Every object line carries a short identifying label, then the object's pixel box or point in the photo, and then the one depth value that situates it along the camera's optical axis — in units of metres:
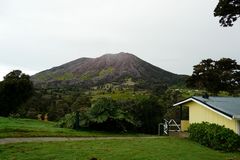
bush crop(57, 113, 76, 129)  10.21
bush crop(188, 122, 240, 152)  8.35
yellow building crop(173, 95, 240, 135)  9.51
